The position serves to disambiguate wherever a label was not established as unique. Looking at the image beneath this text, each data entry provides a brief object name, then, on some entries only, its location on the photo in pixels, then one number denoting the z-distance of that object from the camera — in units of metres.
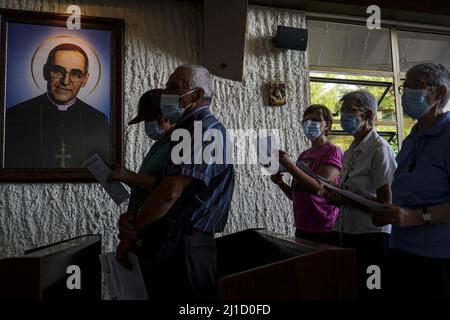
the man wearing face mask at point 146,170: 1.45
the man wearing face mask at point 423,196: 1.35
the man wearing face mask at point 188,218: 1.35
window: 3.57
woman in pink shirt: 2.11
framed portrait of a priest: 2.77
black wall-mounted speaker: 3.27
